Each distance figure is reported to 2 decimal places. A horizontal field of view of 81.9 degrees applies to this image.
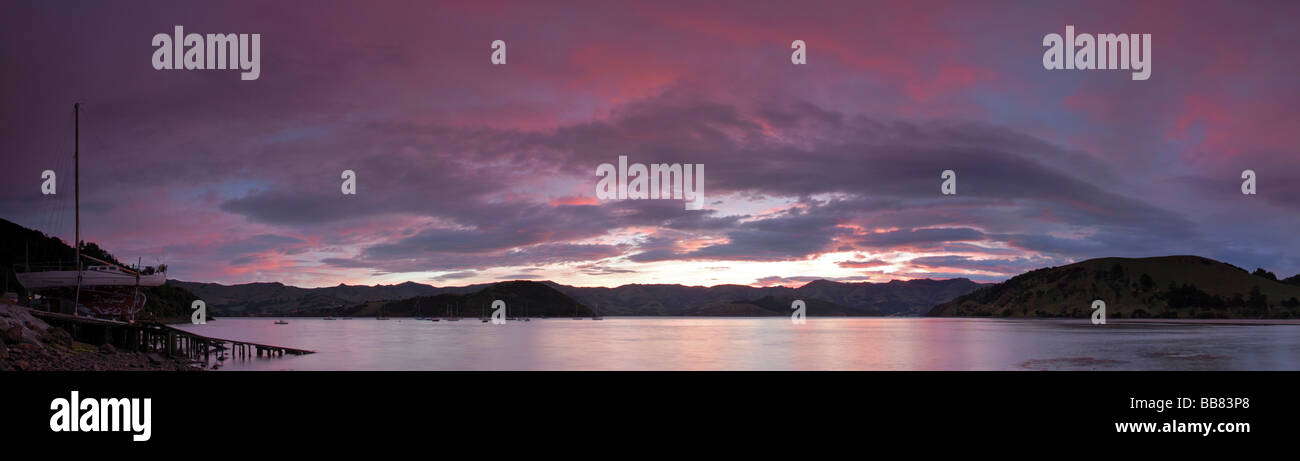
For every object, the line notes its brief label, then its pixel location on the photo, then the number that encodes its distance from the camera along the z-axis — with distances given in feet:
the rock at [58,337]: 146.00
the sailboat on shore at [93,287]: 232.73
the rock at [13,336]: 123.13
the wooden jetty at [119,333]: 183.73
